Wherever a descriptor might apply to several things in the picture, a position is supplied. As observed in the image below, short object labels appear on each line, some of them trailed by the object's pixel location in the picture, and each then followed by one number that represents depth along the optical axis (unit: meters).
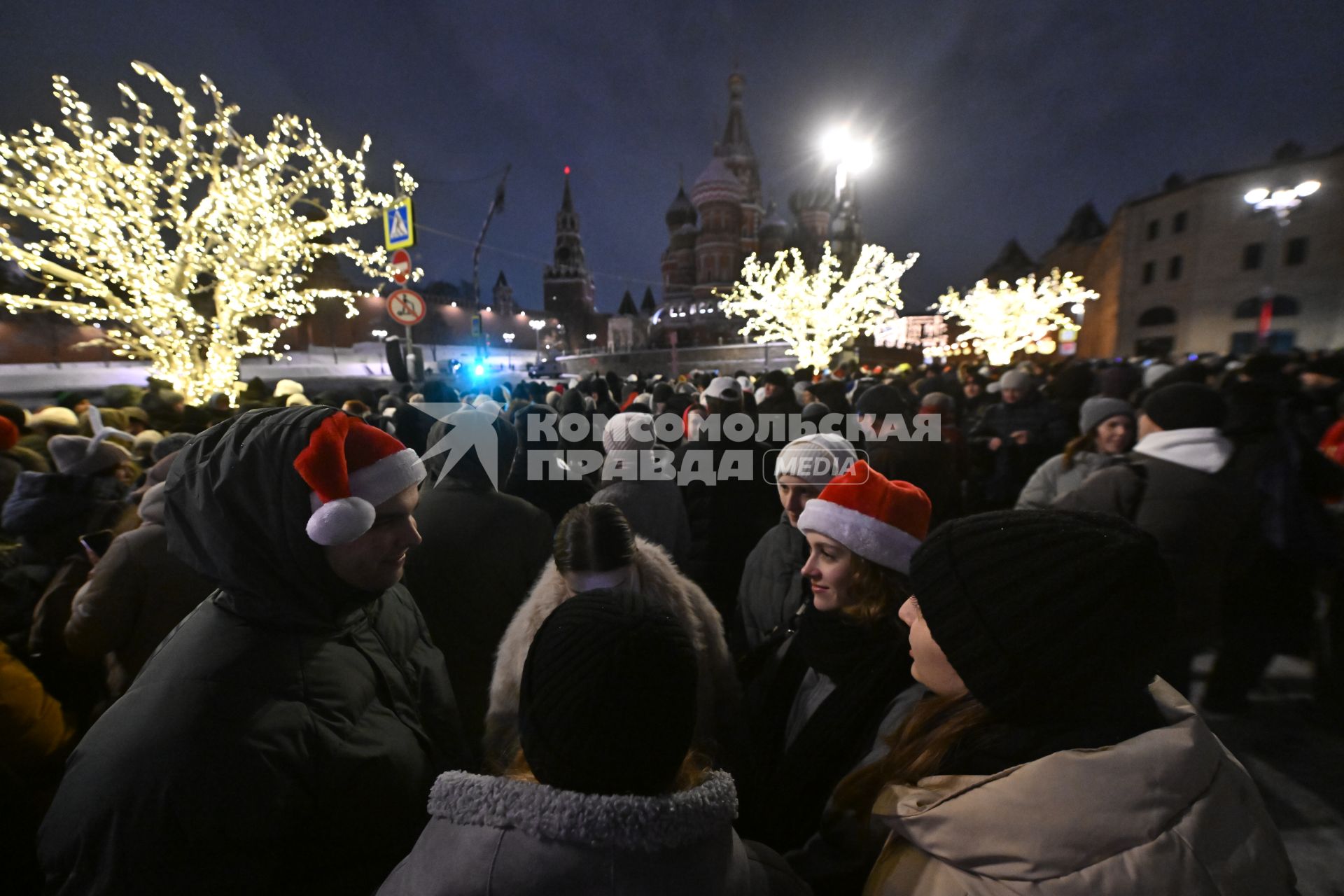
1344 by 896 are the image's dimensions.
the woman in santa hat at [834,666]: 1.77
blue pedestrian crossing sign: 10.34
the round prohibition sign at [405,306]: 8.66
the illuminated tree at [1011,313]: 30.08
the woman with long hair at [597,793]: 0.86
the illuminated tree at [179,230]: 8.81
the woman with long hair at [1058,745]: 0.88
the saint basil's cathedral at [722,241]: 54.91
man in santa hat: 1.17
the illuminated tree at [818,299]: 20.34
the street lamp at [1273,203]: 13.83
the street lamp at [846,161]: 18.47
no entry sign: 10.13
